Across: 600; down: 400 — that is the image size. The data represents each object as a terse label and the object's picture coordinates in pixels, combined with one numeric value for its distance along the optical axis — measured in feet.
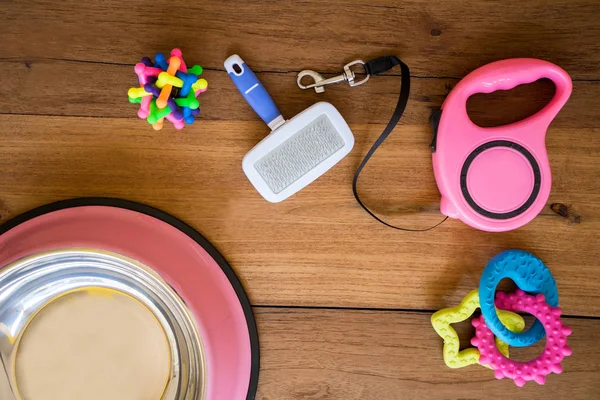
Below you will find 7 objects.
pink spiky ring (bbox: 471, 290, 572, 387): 1.99
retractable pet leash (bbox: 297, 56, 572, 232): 1.99
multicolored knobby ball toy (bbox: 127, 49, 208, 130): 1.79
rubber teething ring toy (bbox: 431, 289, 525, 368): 2.06
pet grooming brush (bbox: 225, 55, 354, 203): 1.96
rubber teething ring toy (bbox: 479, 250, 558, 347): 1.98
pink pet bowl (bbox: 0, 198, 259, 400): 1.86
